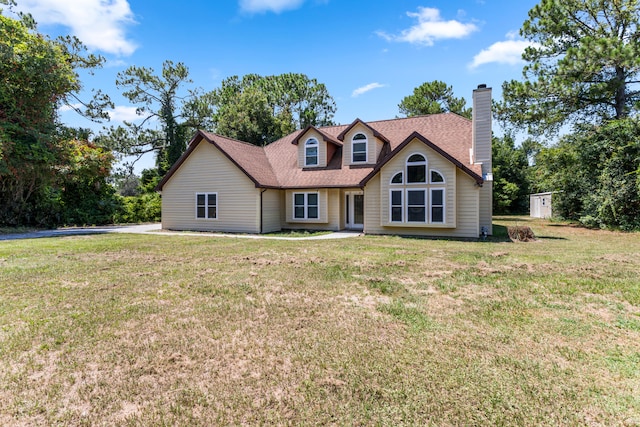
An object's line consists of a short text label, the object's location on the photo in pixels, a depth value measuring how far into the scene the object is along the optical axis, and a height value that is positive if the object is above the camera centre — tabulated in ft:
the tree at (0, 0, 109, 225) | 53.67 +16.41
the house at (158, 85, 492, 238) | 46.42 +4.48
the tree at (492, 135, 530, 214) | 110.93 +10.07
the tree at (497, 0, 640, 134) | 63.52 +27.30
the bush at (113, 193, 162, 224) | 76.84 +0.49
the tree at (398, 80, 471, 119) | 120.88 +40.56
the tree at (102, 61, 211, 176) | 108.27 +33.30
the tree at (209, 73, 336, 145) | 106.32 +39.37
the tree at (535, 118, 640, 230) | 56.80 +6.47
